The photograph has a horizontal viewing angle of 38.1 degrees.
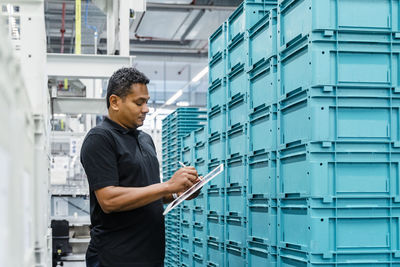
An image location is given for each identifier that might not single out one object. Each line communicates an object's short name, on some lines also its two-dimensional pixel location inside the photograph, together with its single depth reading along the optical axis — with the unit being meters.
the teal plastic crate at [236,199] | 4.78
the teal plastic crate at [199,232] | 6.19
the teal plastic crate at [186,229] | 6.84
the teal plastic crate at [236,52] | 4.75
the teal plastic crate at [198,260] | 6.28
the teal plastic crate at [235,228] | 4.75
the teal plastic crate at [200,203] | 6.10
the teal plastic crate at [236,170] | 4.75
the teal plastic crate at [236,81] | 4.76
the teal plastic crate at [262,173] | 4.00
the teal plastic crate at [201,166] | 6.12
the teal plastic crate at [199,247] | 6.06
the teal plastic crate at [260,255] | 3.98
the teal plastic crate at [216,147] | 5.38
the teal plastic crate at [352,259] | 3.36
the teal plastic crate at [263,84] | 4.00
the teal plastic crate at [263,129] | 3.98
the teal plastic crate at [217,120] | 5.34
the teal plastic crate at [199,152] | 6.28
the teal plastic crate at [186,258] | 6.81
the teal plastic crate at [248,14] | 4.70
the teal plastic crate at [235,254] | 4.75
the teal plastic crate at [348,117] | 3.37
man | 2.70
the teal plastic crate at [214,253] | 5.40
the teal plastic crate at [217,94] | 5.32
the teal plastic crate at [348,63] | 3.38
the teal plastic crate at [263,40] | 4.04
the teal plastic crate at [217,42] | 5.32
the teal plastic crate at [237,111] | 4.71
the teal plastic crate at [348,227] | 3.35
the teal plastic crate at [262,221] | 3.97
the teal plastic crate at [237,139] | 4.65
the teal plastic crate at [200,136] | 6.25
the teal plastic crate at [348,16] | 3.41
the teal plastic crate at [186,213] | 6.86
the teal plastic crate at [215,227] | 5.41
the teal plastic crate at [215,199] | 5.44
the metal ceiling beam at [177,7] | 10.40
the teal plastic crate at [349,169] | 3.35
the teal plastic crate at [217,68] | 5.35
